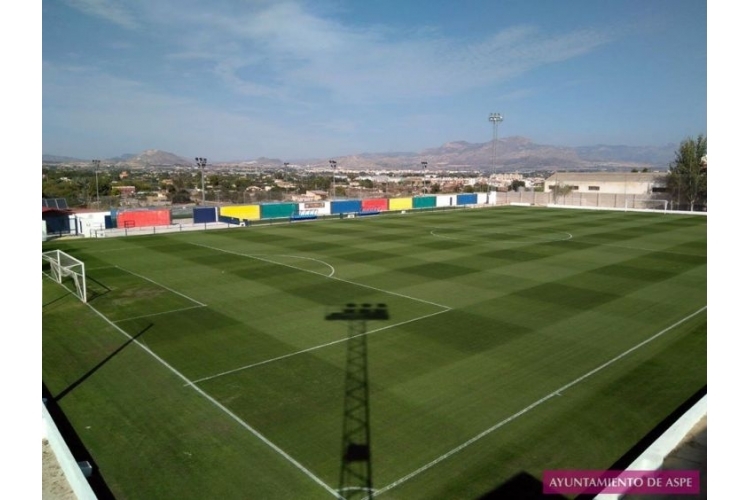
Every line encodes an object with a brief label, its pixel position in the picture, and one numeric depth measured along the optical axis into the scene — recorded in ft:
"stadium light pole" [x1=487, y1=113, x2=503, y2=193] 292.20
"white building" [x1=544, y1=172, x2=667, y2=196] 293.43
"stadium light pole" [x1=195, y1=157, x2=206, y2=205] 199.12
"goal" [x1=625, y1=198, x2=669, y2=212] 256.30
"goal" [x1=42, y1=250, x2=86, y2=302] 80.53
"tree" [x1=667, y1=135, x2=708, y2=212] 258.16
